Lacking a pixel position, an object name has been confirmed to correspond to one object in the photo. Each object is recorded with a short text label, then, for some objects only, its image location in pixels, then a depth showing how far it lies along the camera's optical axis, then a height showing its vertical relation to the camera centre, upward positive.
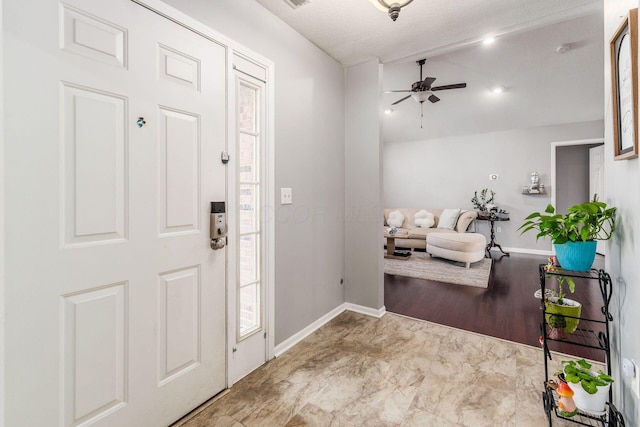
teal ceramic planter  1.41 -0.20
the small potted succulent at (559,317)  2.20 -0.76
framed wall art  1.10 +0.52
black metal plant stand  1.29 -0.83
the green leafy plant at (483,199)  6.29 +0.30
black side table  5.88 -0.29
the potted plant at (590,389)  1.28 -0.77
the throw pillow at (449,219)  6.09 -0.12
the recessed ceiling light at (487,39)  2.35 +1.38
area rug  4.04 -0.86
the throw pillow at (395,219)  6.67 -0.13
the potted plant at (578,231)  1.39 -0.09
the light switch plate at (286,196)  2.19 +0.13
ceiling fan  3.94 +1.72
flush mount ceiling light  1.50 +1.06
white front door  1.05 +0.00
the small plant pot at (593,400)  1.28 -0.81
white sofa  5.86 -0.38
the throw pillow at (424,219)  6.39 -0.13
